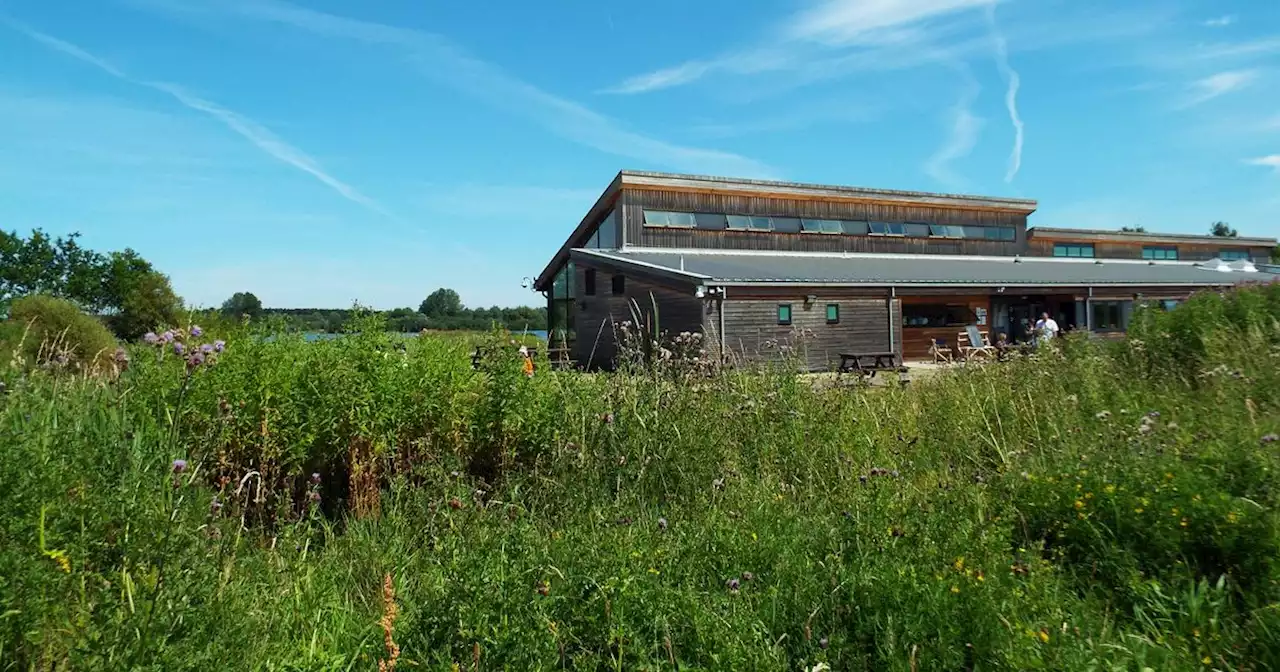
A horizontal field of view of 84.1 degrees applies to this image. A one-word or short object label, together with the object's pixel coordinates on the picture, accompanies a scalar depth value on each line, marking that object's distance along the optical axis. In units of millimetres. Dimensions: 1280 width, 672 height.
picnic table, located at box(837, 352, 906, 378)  17781
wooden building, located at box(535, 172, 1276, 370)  19812
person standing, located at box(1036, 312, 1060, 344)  12006
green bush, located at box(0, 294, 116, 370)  12484
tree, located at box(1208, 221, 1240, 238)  84062
